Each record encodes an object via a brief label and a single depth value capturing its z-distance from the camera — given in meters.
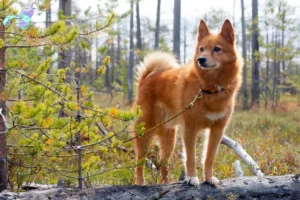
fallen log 2.98
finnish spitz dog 3.54
